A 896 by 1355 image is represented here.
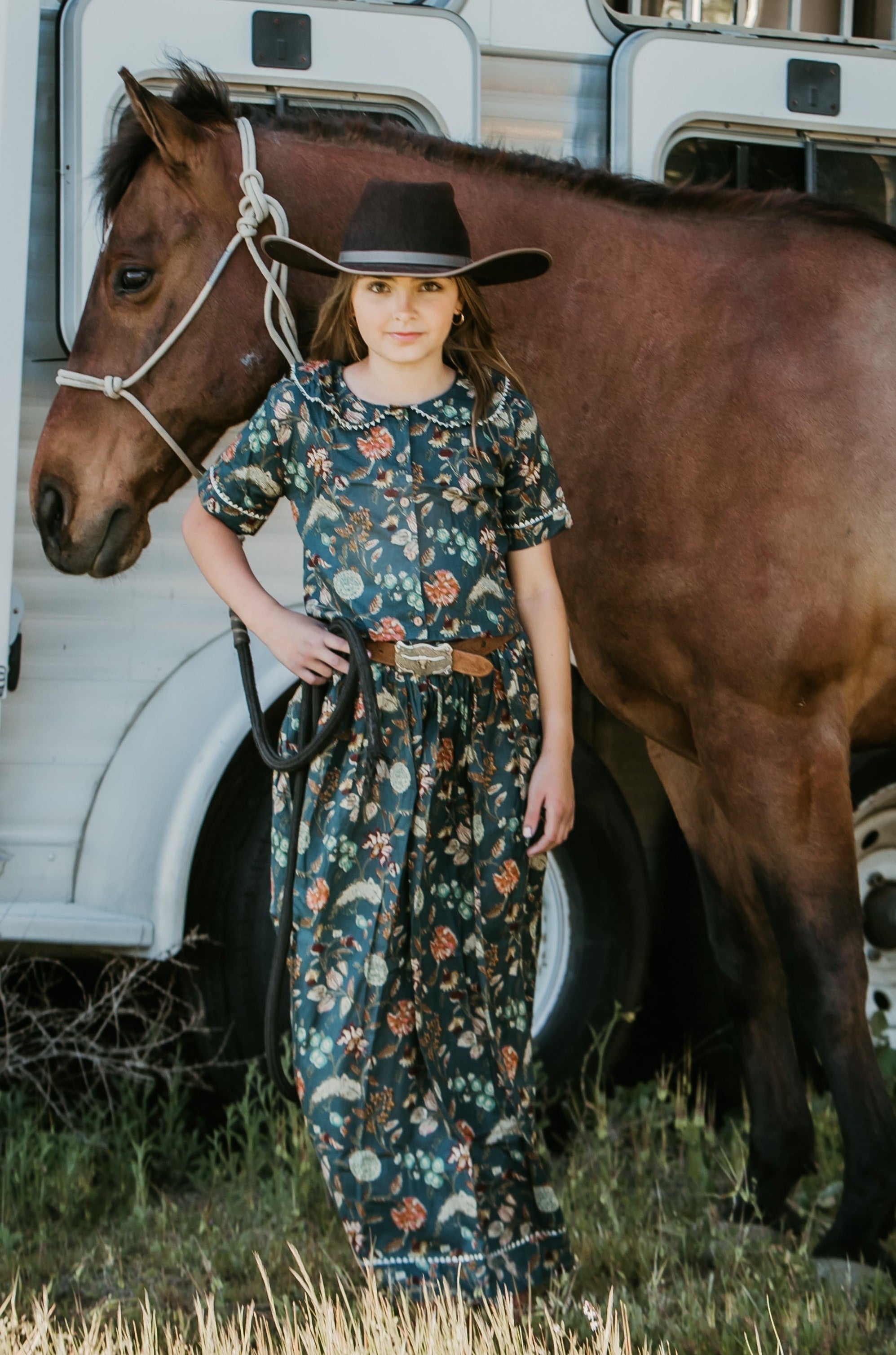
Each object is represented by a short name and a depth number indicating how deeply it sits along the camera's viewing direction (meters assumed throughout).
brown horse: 5.29
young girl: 4.89
